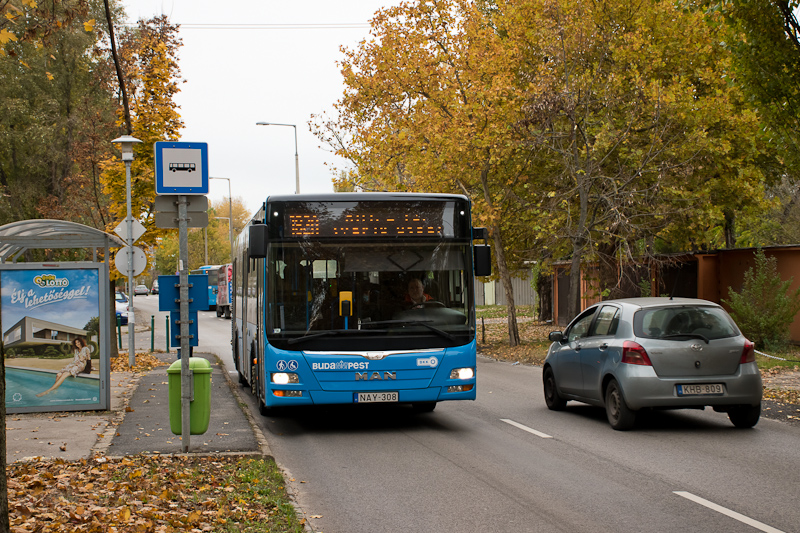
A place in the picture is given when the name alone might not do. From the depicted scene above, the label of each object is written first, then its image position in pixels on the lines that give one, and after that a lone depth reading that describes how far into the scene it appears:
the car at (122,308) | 43.03
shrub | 20.50
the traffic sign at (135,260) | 19.34
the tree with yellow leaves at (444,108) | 23.91
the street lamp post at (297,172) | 41.50
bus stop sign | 8.98
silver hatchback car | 10.35
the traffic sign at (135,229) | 19.23
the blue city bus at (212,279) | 58.46
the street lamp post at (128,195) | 19.05
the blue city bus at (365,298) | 10.52
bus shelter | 11.80
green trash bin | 9.21
